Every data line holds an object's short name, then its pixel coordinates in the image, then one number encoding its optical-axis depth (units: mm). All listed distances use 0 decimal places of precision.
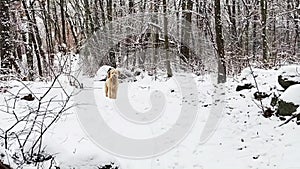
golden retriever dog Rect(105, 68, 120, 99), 10539
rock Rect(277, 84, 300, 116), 7898
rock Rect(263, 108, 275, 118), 8562
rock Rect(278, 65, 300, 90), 8984
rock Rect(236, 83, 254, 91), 10633
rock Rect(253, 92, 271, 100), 9570
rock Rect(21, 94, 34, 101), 9492
